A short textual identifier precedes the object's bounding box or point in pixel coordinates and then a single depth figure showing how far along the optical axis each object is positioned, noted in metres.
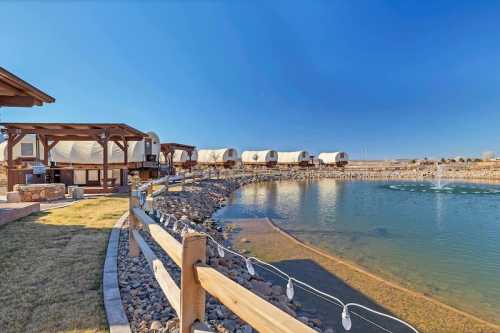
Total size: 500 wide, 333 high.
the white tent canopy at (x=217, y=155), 43.62
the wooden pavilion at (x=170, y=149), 26.70
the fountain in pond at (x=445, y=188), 25.34
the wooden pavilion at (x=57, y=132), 13.04
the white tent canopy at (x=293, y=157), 52.22
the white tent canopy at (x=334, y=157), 57.66
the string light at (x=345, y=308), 1.64
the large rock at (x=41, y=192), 10.75
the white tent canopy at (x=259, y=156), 50.22
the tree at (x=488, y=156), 70.71
